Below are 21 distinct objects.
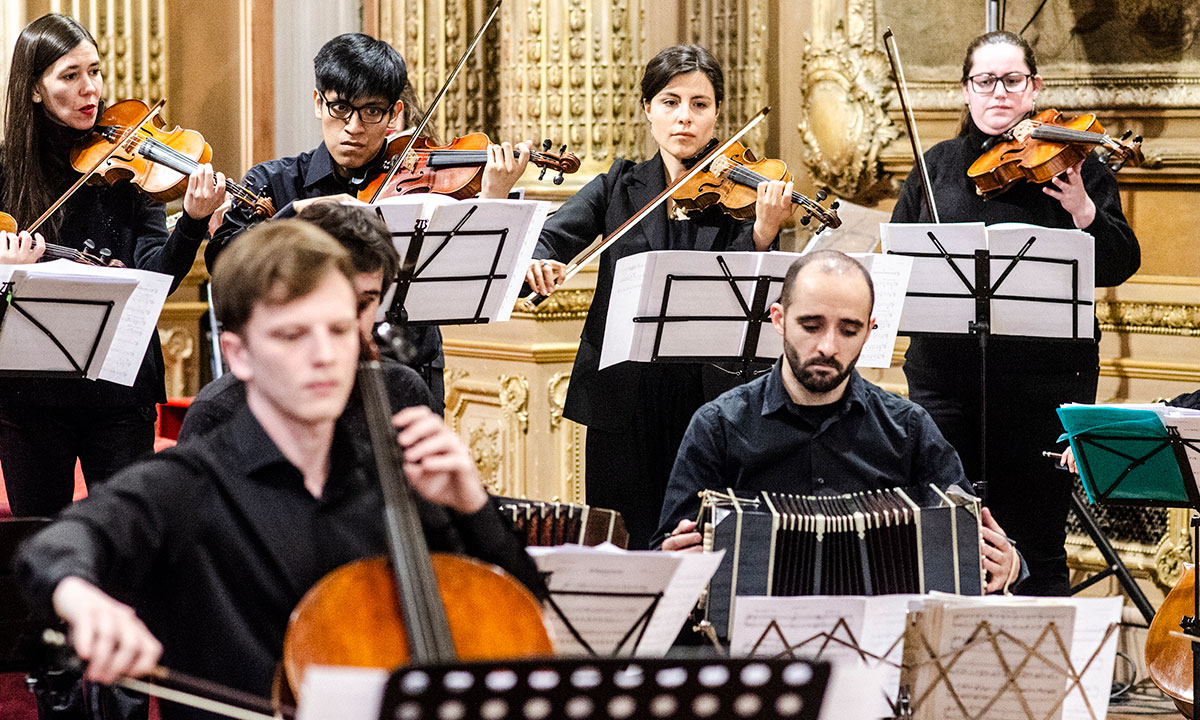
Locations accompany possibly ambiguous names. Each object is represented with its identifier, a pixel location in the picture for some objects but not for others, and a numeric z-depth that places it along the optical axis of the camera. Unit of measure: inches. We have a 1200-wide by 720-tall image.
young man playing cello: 134.8
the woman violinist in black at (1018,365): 310.3
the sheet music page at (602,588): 159.8
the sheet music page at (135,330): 255.6
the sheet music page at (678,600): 160.2
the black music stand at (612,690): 108.5
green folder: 248.1
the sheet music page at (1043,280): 286.0
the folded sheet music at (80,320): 248.7
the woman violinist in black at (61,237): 264.2
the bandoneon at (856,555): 194.2
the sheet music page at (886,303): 275.7
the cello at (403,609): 123.1
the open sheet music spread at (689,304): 264.8
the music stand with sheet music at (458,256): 255.8
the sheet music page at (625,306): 265.1
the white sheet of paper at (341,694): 104.9
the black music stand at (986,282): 288.7
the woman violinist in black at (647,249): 289.3
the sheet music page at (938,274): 288.2
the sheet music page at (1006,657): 179.0
